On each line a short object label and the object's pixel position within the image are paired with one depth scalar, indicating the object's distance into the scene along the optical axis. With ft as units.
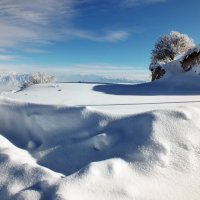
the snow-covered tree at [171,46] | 94.83
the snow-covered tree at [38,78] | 125.43
